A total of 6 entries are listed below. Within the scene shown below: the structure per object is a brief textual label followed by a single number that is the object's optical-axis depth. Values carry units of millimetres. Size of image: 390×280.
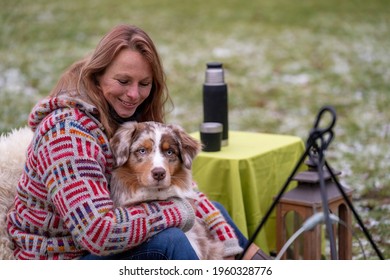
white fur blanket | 3160
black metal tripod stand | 1931
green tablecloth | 4285
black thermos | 4617
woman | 2857
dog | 3049
